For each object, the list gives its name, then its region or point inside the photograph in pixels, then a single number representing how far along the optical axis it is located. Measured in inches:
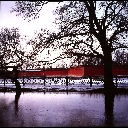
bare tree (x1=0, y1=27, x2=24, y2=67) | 1790.8
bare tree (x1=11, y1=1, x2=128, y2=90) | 727.7
